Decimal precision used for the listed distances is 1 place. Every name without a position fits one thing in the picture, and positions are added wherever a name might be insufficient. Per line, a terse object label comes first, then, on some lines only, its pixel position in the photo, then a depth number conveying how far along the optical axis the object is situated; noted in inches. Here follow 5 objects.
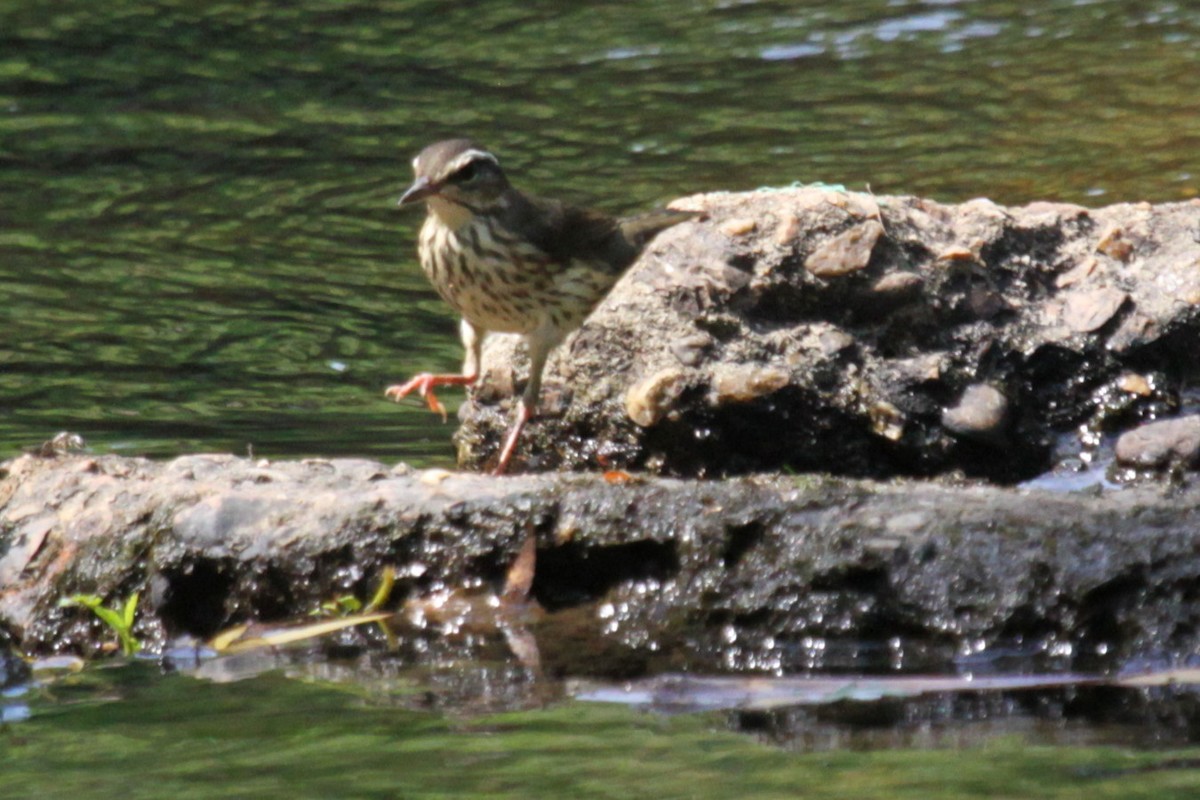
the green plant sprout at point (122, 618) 372.8
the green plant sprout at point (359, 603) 376.2
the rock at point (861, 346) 490.0
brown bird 506.9
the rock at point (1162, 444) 466.9
